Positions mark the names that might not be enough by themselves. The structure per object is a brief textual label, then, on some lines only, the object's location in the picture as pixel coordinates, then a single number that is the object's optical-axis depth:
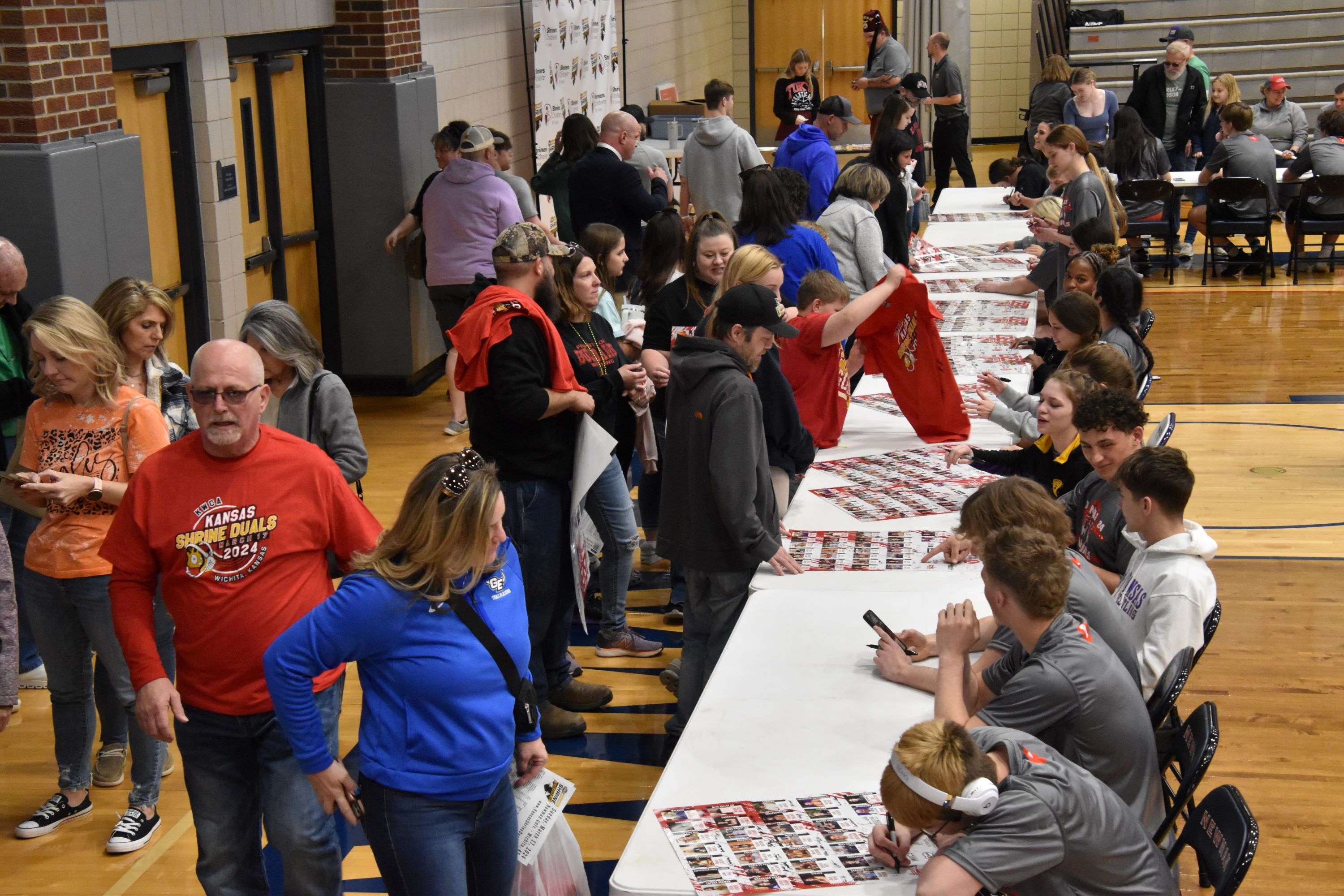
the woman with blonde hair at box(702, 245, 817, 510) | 4.34
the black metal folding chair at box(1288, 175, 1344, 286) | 11.55
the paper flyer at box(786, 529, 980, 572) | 4.12
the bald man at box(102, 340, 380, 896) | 2.96
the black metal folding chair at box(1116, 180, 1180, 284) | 11.72
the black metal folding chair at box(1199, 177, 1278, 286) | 11.49
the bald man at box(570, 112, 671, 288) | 7.99
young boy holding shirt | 4.86
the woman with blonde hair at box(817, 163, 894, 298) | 6.57
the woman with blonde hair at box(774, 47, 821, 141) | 14.02
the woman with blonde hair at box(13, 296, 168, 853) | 3.74
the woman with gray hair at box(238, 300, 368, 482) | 3.71
